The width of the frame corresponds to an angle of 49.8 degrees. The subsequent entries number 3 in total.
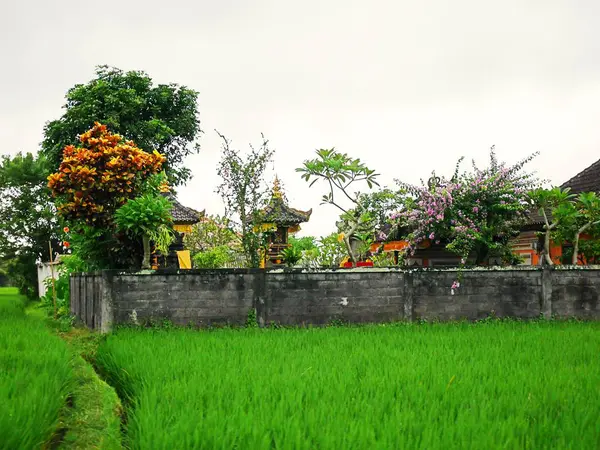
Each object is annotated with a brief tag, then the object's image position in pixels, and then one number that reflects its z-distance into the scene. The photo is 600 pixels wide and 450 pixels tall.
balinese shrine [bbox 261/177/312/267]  22.03
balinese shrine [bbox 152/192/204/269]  19.50
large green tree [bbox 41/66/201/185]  24.22
